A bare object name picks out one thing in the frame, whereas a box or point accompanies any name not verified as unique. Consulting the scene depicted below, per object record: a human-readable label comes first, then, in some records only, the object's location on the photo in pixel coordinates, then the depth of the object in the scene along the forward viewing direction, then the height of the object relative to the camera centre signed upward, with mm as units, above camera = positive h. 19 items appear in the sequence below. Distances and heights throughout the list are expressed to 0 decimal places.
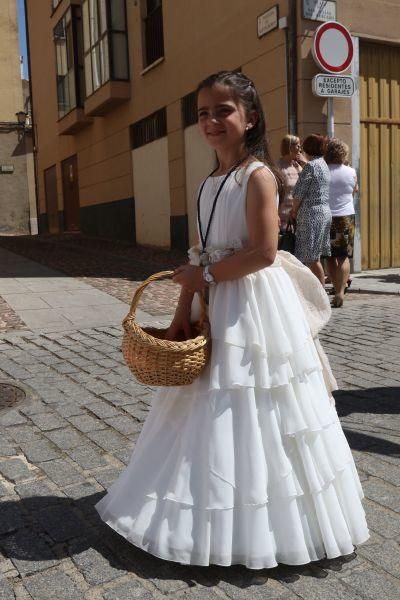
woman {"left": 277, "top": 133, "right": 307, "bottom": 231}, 6984 +760
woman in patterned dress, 6531 +266
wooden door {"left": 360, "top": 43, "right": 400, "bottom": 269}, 9789 +1206
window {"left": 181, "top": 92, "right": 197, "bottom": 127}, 12524 +2515
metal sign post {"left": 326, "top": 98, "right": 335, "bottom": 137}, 8625 +1531
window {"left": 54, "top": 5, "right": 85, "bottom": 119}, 18828 +5554
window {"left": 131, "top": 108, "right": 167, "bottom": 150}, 14058 +2517
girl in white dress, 2010 -612
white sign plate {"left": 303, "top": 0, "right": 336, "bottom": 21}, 8984 +3165
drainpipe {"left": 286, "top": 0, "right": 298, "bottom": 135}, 9062 +2467
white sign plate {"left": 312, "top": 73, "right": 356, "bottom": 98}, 8516 +1961
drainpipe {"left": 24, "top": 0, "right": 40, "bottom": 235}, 25500 +4242
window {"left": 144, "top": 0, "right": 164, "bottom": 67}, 13757 +4545
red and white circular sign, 8391 +2460
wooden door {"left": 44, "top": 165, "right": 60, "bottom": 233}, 24420 +1579
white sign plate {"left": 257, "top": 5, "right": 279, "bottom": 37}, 9297 +3172
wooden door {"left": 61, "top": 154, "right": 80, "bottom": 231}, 21675 +1624
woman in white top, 7086 +192
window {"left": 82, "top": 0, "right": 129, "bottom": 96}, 15133 +4813
